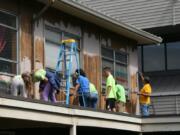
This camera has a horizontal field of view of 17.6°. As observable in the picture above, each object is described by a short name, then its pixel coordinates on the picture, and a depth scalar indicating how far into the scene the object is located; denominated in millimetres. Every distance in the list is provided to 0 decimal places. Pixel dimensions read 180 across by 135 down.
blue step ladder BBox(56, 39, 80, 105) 16188
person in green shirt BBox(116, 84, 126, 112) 18672
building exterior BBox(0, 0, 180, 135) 14391
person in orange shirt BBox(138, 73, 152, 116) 19922
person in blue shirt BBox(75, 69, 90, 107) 16375
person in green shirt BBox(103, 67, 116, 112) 17781
